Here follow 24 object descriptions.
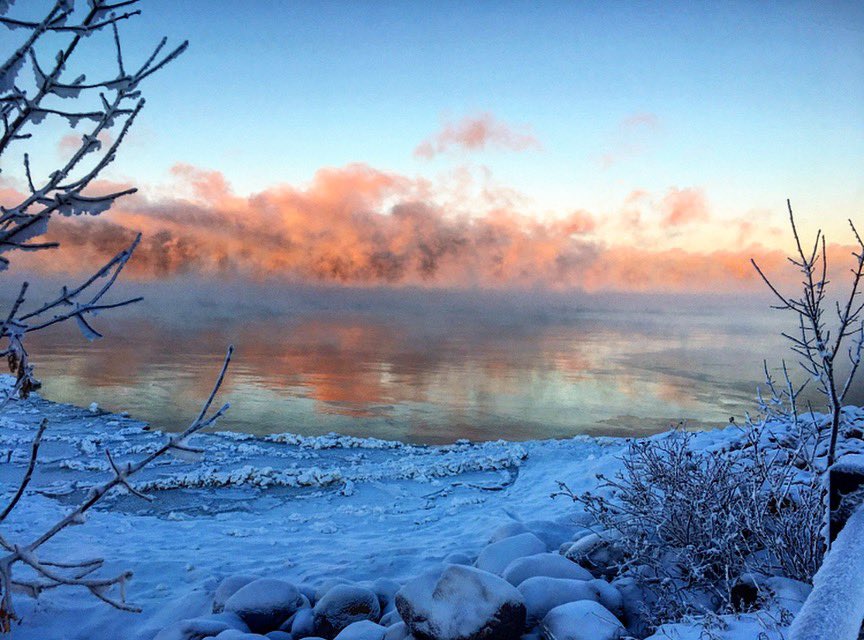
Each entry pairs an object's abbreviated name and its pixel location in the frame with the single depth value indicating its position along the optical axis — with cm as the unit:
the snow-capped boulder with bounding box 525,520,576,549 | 574
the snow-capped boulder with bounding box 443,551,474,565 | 542
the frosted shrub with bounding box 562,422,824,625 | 348
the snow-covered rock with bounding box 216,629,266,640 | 361
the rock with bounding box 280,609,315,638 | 419
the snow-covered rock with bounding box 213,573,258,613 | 450
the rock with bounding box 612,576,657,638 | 376
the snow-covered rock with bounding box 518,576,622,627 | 380
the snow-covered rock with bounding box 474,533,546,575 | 476
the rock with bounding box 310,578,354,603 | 475
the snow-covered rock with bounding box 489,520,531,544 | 566
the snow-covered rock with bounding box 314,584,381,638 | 420
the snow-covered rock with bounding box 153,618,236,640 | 376
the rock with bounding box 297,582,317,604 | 478
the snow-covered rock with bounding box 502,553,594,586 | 429
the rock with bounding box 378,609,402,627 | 419
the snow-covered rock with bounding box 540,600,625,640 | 332
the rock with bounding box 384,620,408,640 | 363
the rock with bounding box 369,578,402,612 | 460
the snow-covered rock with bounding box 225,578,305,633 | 430
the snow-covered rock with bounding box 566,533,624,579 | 463
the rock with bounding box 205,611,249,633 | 409
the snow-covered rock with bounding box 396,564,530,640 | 341
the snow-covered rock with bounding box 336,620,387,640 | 374
